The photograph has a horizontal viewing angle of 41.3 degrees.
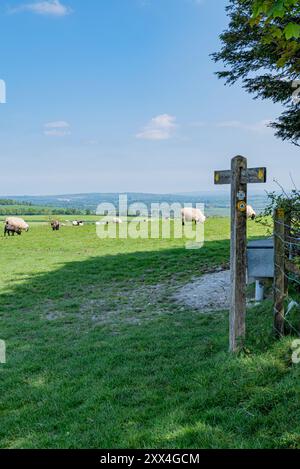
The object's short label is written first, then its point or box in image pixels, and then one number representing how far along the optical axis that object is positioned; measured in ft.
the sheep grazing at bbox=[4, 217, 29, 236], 106.93
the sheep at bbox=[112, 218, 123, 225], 114.91
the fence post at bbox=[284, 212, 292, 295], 17.37
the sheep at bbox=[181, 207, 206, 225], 98.99
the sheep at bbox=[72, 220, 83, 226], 130.57
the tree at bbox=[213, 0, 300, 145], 34.88
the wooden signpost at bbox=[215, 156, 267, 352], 17.21
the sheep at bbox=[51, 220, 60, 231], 110.03
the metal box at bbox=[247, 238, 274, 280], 21.85
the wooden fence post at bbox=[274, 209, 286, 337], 17.09
